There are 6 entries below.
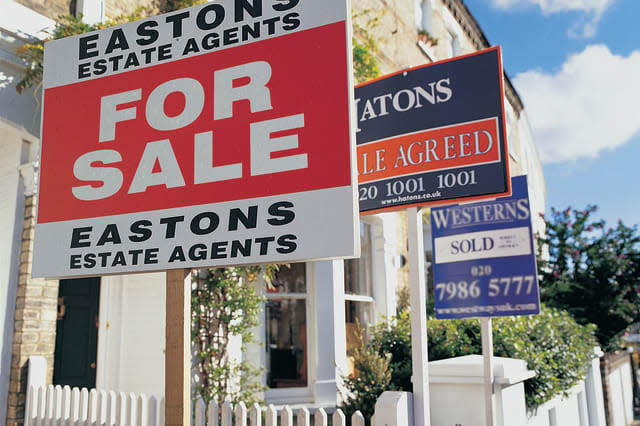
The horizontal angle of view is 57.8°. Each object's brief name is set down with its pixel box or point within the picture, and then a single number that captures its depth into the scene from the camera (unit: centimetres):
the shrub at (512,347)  558
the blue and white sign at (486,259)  498
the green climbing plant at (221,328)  574
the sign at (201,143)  202
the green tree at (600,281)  1112
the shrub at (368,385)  474
